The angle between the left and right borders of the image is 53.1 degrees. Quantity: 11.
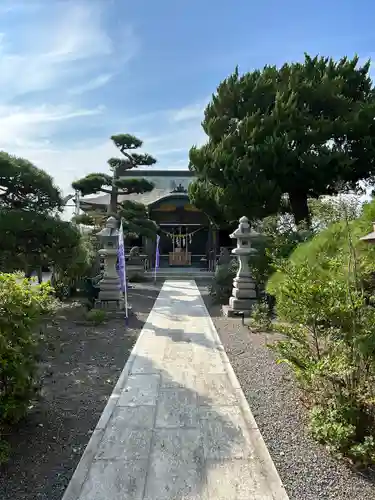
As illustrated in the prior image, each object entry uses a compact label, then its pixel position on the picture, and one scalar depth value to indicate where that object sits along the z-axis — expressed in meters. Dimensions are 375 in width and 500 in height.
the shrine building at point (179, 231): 20.34
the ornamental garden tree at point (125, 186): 14.31
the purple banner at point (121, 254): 8.32
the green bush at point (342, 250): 3.46
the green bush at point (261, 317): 6.92
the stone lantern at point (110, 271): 8.91
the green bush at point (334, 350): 2.77
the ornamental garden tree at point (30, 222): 6.82
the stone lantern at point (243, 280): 8.53
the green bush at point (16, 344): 2.70
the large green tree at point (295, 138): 12.13
